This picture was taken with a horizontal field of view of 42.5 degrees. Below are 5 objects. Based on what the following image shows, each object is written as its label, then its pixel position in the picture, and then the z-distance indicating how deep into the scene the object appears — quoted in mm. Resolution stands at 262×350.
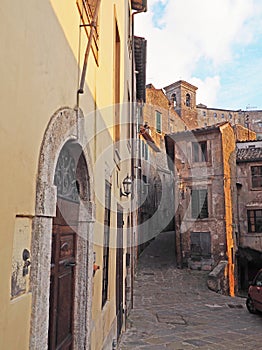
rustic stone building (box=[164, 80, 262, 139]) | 44250
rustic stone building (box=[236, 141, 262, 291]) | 20594
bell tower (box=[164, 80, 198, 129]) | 44062
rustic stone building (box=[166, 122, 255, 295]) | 18188
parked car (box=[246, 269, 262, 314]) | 9469
